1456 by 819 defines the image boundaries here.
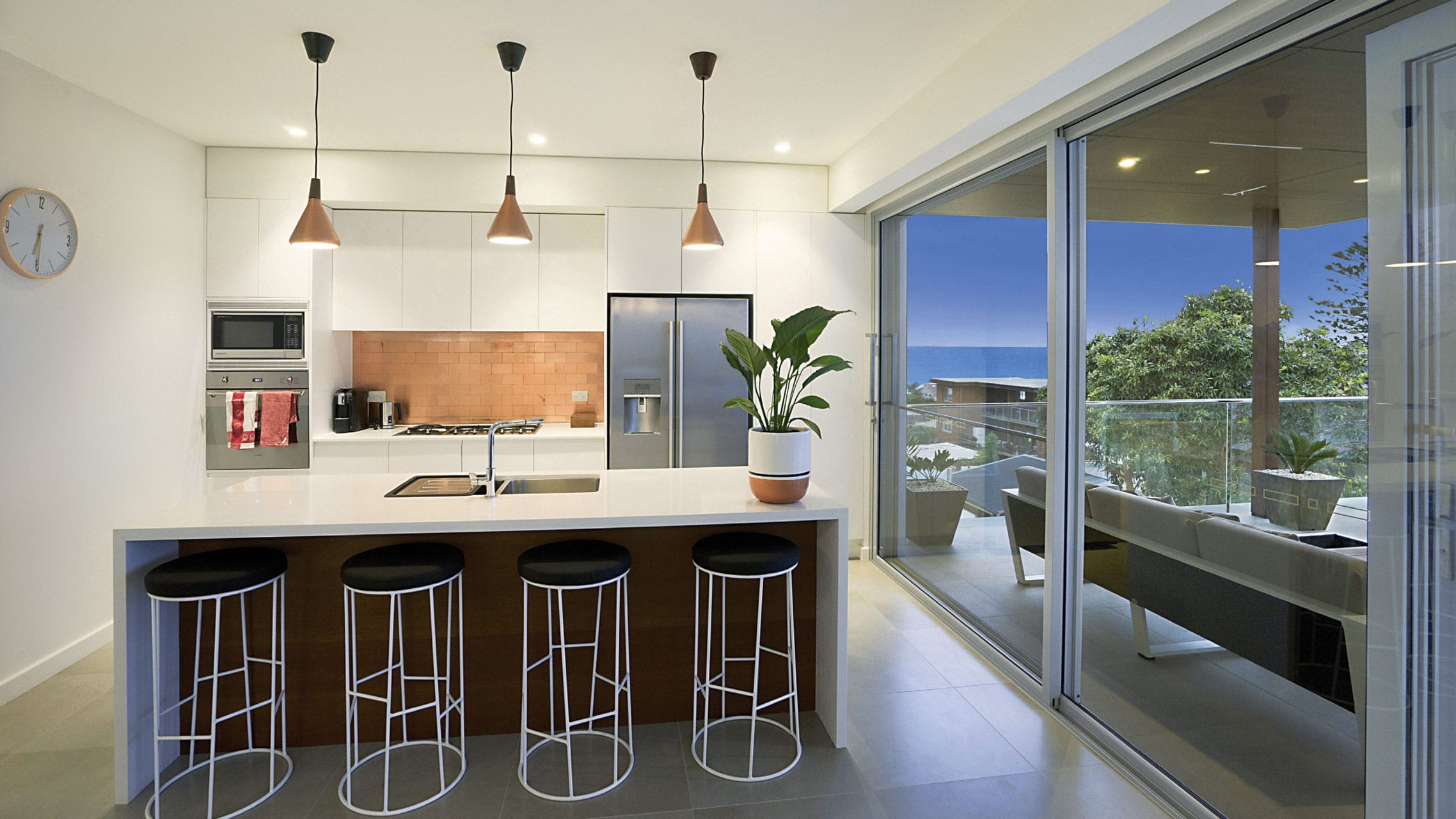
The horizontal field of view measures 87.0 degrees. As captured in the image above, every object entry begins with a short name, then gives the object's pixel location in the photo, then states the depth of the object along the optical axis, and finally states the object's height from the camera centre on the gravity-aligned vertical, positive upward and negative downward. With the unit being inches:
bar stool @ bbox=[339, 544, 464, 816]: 94.0 -31.6
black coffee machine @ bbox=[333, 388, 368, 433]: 194.7 -1.5
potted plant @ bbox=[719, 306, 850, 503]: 104.4 -2.8
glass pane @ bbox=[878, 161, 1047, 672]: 130.9 -0.5
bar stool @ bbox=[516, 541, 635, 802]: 96.0 -29.7
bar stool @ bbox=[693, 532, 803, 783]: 101.3 -25.3
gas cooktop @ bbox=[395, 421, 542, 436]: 194.7 -6.4
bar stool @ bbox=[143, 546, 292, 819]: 90.9 -25.8
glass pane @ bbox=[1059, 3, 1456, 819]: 72.4 -3.1
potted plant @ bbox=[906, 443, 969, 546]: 162.7 -21.7
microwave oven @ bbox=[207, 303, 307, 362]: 179.6 +17.0
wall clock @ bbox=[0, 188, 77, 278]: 122.6 +28.9
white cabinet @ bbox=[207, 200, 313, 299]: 179.5 +36.5
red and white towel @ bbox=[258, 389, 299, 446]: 181.3 -2.9
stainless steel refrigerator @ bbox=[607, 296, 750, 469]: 190.2 +5.7
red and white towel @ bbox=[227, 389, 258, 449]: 180.1 -2.8
